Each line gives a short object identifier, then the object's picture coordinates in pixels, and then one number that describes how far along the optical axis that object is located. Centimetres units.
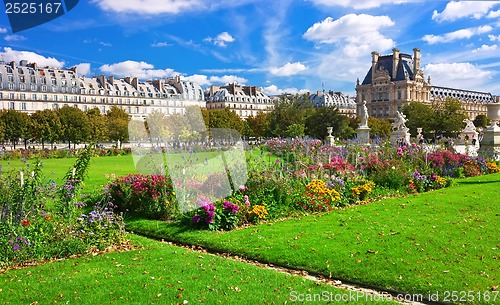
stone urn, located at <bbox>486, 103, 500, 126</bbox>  2220
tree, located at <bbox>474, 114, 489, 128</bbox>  8292
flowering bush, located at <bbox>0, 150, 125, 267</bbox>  645
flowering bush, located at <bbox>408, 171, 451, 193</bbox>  1317
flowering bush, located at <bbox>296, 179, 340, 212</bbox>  998
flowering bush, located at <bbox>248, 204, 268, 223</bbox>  881
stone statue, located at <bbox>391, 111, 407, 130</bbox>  3052
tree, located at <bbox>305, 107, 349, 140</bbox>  4984
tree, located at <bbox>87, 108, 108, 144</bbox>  5488
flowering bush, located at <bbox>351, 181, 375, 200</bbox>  1115
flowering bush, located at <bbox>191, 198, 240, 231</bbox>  824
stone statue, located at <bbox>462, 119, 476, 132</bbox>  3335
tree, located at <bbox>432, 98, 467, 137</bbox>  5219
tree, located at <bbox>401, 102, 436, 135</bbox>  5525
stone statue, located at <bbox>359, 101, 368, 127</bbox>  2797
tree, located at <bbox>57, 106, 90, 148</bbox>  5381
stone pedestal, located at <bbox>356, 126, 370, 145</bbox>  2806
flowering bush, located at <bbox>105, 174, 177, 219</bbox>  945
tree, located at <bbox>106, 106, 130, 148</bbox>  5688
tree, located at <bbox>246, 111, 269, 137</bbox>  6807
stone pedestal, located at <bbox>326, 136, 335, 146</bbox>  3144
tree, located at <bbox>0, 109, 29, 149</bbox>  5444
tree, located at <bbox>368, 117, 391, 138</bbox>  6058
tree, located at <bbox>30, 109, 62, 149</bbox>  5328
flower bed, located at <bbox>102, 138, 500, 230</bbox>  883
